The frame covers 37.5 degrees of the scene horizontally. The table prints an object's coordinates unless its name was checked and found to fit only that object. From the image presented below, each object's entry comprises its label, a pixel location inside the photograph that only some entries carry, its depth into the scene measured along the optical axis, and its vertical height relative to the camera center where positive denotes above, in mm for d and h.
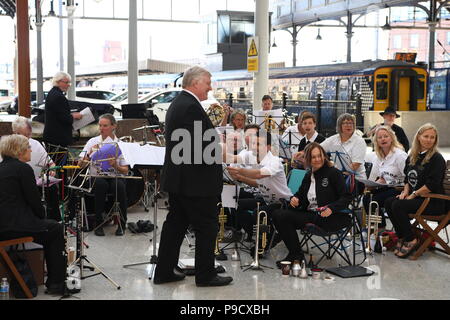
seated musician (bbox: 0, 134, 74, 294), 5418 -954
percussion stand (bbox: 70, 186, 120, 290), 6012 -1478
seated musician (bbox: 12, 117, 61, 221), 7102 -600
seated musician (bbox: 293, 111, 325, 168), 8641 -460
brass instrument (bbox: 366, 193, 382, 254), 7344 -1393
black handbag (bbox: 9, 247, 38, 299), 5527 -1525
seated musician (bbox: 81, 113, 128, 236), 8234 -958
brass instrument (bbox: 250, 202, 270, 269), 6566 -1426
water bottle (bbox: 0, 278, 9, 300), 5418 -1577
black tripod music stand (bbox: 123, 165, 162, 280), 6559 -1606
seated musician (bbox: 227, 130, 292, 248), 6859 -856
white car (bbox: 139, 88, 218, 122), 21500 -85
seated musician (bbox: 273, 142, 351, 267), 6555 -1086
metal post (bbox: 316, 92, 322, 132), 19922 -491
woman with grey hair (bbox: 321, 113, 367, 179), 8002 -595
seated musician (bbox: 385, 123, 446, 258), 6984 -946
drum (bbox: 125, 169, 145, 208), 9273 -1320
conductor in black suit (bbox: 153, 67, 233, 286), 5684 -736
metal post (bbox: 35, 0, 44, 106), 27297 +1576
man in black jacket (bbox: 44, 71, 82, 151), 8891 -265
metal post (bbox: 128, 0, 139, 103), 15578 +1093
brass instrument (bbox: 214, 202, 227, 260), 6980 -1511
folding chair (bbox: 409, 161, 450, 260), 6891 -1296
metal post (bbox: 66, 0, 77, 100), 22656 +1568
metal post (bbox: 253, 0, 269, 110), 12023 +1093
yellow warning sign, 12062 +572
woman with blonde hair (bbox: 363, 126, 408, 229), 7809 -822
